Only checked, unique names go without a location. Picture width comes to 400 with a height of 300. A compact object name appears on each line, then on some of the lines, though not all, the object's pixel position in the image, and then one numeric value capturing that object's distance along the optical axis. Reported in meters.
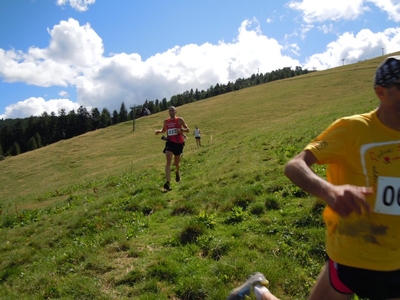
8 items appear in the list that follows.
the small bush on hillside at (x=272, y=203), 6.88
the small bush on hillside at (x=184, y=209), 7.65
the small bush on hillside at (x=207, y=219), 6.45
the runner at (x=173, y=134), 10.88
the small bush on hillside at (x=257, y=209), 6.78
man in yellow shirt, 2.35
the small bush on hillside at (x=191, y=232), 6.04
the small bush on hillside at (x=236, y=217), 6.59
